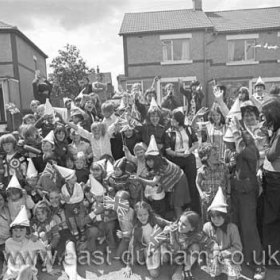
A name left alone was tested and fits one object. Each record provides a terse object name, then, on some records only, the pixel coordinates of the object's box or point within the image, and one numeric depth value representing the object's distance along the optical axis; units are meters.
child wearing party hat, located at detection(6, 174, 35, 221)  4.10
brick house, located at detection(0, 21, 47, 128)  17.62
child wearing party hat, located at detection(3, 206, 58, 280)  3.62
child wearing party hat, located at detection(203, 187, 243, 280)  3.40
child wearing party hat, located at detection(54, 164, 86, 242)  4.21
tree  28.81
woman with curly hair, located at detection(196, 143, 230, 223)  3.89
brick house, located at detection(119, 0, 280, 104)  19.28
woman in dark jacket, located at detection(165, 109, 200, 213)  4.59
